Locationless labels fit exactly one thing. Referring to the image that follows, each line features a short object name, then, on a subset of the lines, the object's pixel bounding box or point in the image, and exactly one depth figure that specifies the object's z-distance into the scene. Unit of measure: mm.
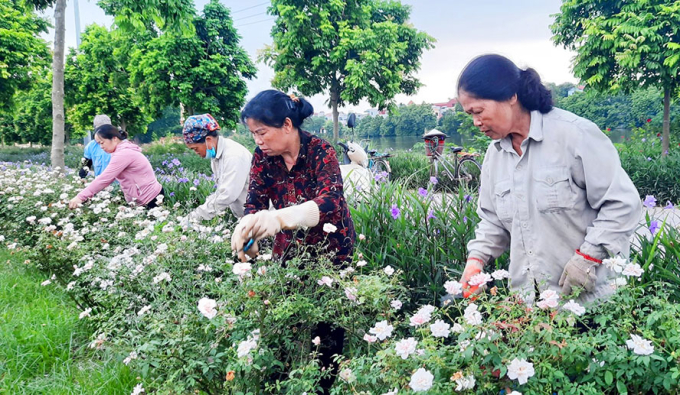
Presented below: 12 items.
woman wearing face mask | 3334
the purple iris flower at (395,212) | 2881
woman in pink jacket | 4230
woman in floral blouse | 1957
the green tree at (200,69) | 18188
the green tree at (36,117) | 31688
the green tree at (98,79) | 22562
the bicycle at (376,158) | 9367
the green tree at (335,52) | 19384
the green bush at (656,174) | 7523
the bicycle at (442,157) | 9102
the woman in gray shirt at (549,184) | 1533
